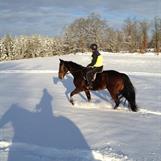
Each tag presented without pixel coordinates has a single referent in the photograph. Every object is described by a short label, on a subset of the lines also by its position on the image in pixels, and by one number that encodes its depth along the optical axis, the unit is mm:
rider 7058
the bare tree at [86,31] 38292
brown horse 6717
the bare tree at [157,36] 35519
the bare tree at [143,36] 37829
